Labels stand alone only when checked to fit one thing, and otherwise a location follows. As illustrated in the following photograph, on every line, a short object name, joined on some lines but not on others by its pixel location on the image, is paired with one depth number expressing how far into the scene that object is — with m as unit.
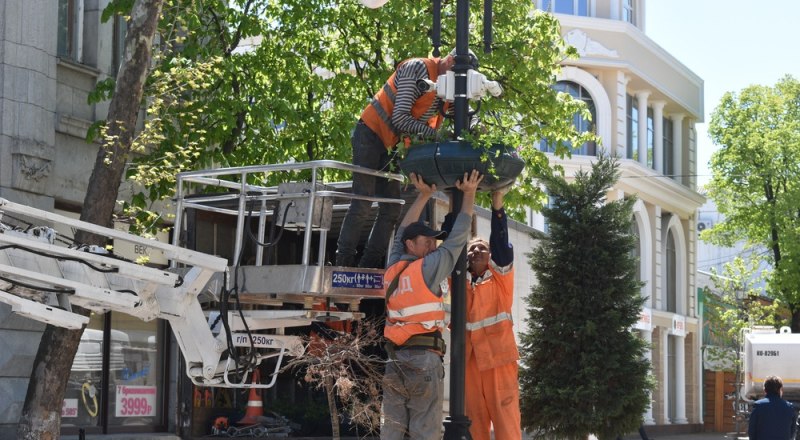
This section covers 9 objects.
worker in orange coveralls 10.12
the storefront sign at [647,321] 40.39
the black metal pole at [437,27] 9.83
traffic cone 12.81
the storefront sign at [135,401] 17.41
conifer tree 11.74
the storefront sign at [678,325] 45.00
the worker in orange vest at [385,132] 9.96
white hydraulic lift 7.82
